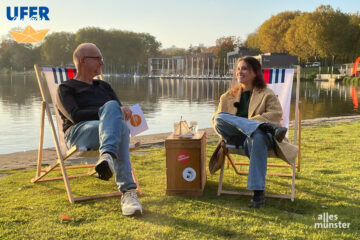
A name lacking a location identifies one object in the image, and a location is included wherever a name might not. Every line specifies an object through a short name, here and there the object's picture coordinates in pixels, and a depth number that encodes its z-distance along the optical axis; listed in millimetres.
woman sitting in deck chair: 2832
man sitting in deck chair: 2650
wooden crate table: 3076
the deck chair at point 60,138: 3010
